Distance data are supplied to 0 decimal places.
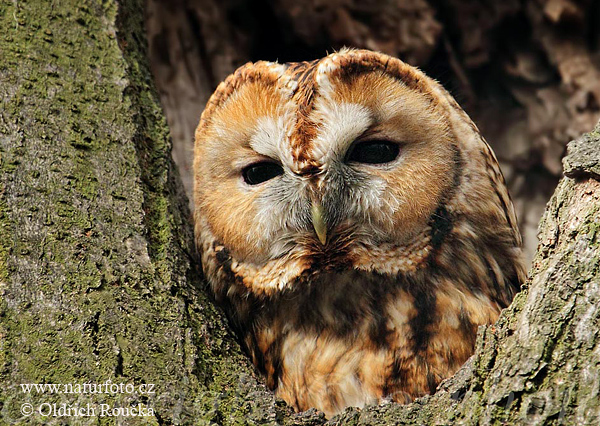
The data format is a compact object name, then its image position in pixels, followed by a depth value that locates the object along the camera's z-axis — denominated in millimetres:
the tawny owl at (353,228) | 4659
